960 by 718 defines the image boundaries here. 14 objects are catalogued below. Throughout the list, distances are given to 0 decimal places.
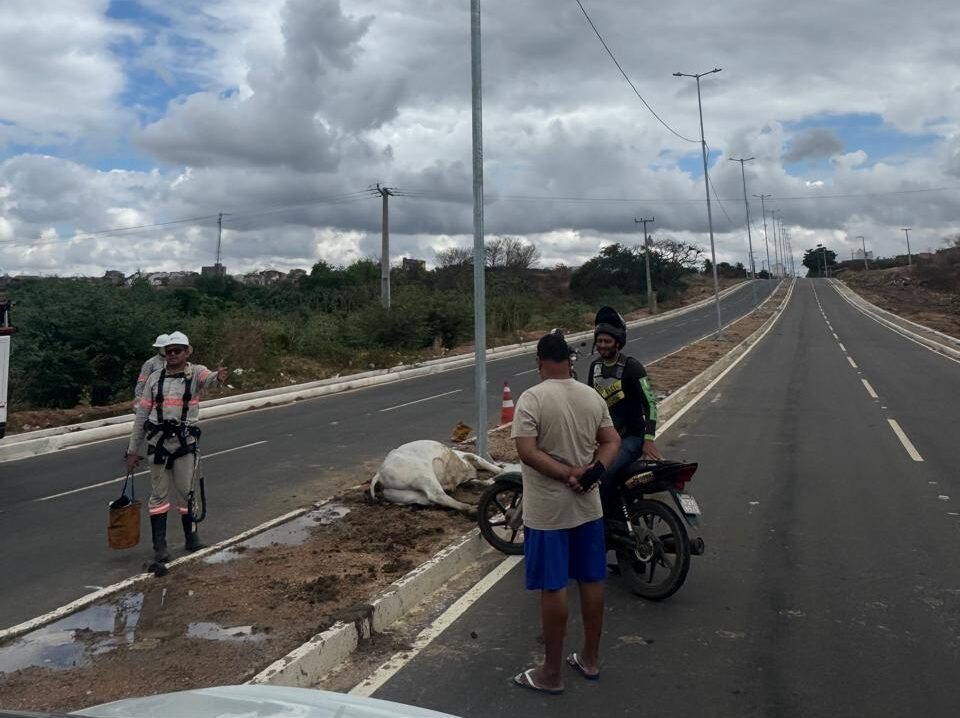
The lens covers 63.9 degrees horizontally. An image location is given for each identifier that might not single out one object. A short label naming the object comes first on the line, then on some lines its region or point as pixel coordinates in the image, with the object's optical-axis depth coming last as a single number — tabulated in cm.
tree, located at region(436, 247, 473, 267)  9356
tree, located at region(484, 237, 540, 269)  10126
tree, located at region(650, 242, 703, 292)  8850
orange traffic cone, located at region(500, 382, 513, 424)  1379
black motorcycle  504
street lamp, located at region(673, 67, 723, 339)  3530
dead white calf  743
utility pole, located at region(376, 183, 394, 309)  3422
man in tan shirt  385
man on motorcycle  532
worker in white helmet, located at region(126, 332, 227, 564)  599
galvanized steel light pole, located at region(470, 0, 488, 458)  874
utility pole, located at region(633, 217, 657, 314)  6934
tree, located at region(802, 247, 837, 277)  15638
